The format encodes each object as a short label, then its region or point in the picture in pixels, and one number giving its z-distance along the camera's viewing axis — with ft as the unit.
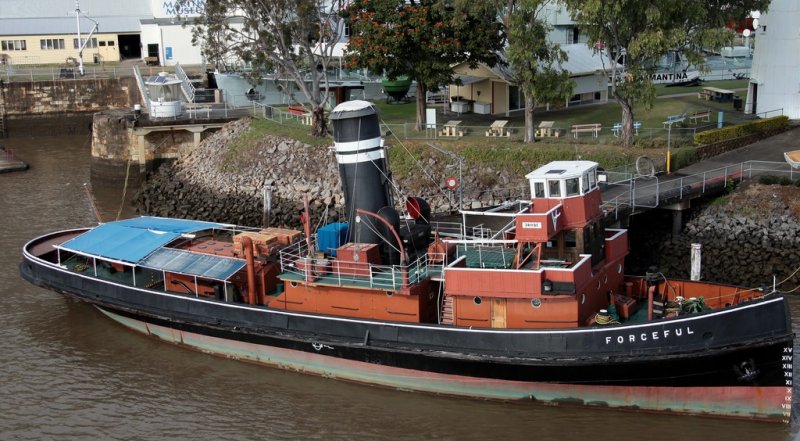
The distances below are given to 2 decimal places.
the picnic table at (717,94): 146.92
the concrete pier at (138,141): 141.59
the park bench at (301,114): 139.49
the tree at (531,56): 112.16
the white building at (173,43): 206.18
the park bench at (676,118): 124.92
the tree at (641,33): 104.78
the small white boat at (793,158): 100.75
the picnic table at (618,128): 119.91
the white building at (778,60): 126.00
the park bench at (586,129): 121.39
